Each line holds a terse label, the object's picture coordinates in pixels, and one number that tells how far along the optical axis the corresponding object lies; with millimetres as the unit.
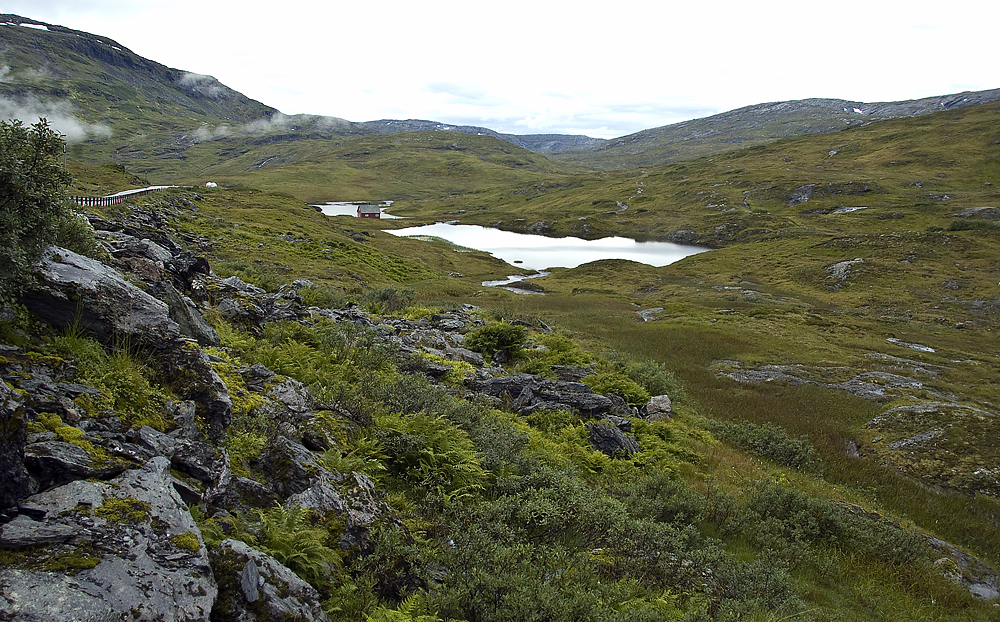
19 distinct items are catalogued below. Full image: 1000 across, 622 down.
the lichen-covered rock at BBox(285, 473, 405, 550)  6055
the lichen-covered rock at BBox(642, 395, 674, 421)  17952
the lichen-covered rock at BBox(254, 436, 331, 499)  6230
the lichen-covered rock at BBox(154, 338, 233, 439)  6614
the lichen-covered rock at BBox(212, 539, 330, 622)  4320
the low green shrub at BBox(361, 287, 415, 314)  26594
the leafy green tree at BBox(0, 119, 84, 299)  5648
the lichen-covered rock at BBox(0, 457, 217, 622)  3395
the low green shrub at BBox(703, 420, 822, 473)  17605
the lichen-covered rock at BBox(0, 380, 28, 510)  3854
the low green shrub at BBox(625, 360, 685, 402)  21859
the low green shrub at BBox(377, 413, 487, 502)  8180
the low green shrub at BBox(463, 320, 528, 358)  21703
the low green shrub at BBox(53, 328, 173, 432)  5550
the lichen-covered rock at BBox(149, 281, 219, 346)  8828
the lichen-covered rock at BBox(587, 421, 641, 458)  13883
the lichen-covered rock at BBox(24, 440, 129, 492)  4242
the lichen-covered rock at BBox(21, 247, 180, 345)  6191
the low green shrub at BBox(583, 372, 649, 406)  18938
